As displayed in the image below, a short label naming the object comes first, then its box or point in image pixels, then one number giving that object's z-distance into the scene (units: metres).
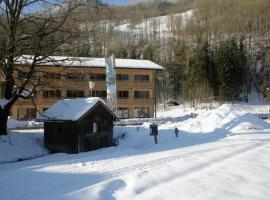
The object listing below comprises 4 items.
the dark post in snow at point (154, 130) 17.74
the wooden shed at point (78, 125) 17.65
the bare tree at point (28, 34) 16.99
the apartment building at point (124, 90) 38.72
